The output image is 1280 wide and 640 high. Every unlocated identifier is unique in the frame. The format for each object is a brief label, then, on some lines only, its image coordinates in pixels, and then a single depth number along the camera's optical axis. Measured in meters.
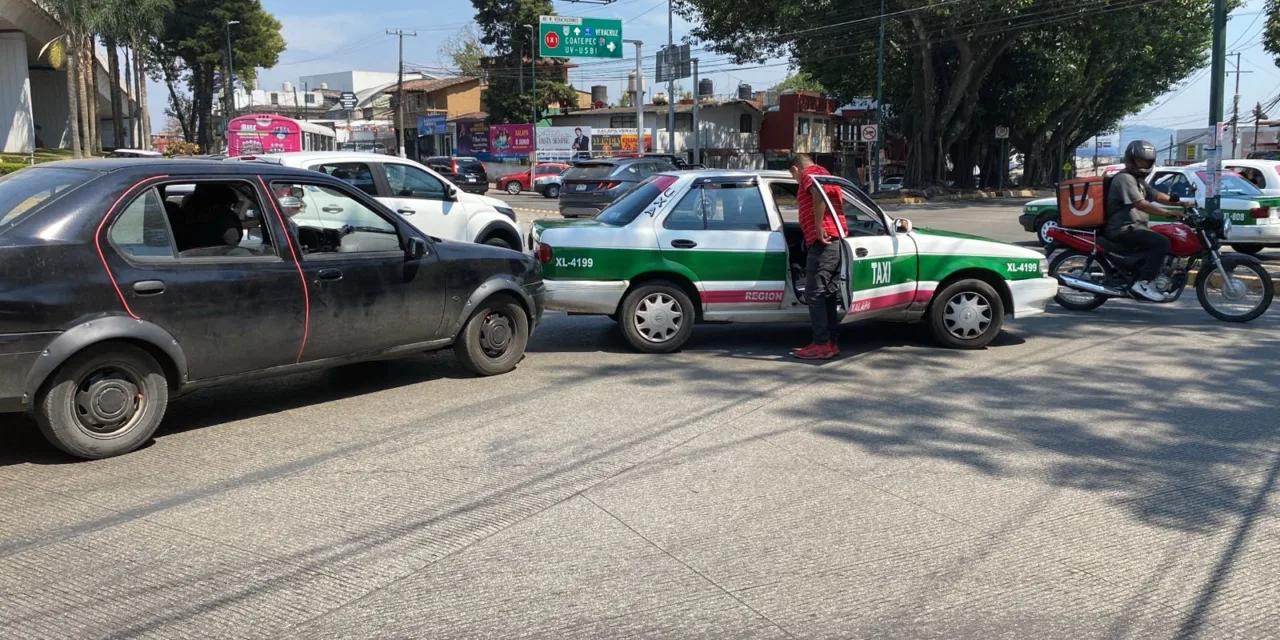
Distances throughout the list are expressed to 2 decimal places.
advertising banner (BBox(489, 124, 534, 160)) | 54.28
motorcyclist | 9.99
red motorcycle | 10.12
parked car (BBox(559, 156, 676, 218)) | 23.41
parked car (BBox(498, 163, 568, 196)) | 46.09
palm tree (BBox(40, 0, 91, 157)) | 35.97
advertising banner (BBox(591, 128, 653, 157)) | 52.44
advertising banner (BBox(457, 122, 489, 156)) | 58.56
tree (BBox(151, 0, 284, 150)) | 59.97
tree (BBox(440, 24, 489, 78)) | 86.06
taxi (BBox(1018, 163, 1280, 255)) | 16.22
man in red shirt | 7.92
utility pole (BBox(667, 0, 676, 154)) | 42.88
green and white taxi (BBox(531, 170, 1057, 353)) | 8.36
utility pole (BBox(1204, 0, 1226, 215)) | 13.41
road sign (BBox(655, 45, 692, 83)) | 42.19
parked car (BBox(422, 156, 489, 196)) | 37.59
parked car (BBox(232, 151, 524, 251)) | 11.49
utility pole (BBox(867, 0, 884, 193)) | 36.78
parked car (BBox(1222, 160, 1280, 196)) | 16.52
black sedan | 5.14
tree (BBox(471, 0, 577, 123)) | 59.97
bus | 30.64
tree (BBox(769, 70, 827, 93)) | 105.51
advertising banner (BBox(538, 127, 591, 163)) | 48.00
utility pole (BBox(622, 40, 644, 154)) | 40.60
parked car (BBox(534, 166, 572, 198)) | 42.94
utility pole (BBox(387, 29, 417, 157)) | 55.33
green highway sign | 37.00
